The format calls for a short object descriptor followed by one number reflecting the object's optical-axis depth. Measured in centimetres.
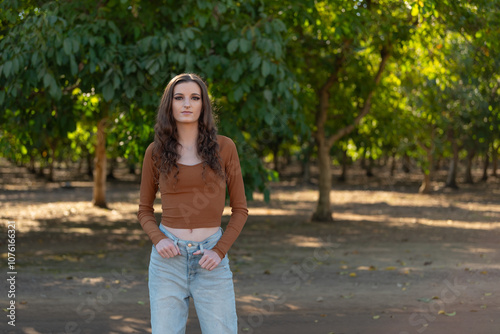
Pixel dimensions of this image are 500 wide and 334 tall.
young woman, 289
